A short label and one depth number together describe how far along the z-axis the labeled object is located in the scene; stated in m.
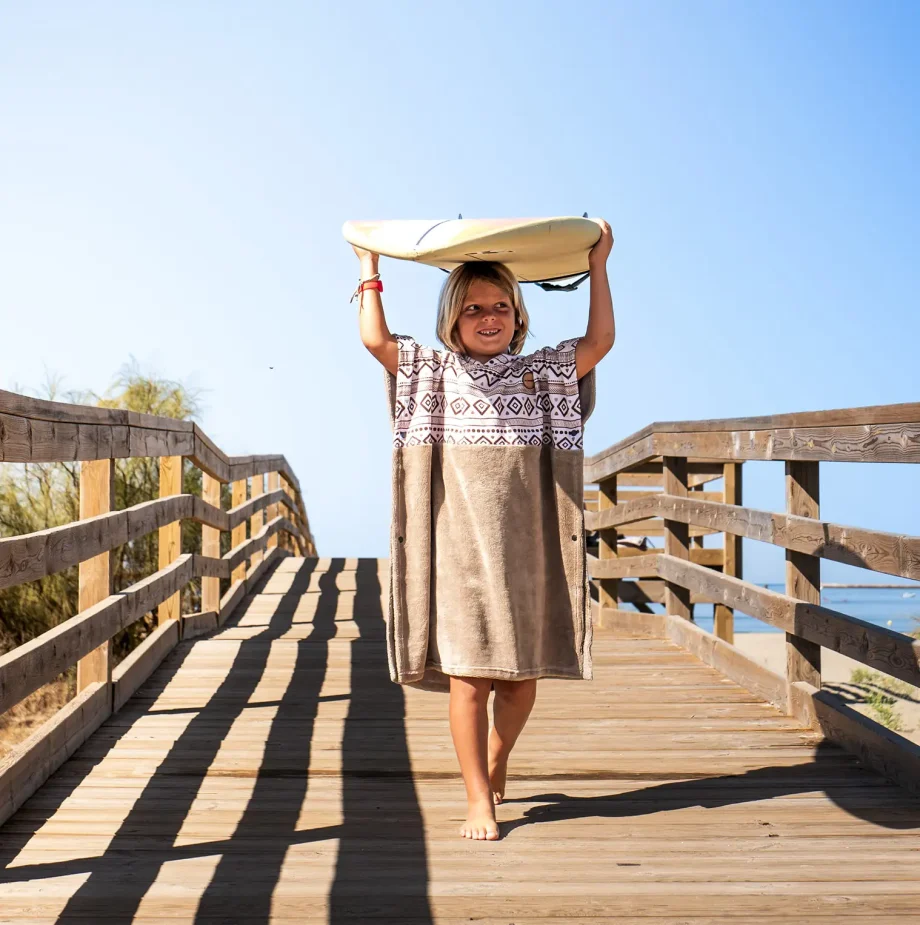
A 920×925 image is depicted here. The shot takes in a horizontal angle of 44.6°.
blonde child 2.98
